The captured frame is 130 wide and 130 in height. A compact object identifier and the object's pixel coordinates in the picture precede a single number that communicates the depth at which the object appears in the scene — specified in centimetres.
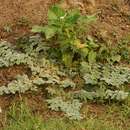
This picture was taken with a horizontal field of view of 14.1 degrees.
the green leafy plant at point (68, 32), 557
